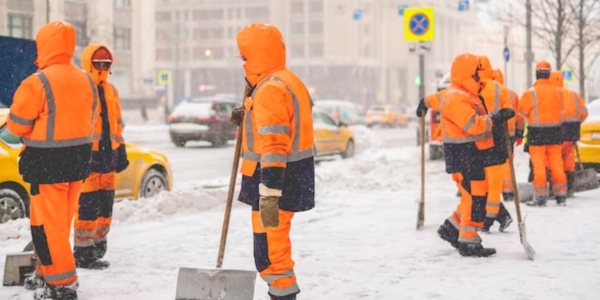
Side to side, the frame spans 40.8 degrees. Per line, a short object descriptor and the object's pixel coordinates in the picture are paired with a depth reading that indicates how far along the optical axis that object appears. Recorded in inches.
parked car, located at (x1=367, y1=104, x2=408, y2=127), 1930.4
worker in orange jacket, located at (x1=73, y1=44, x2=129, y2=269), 263.7
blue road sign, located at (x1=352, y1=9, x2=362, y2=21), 2405.0
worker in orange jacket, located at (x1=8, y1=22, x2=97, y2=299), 218.4
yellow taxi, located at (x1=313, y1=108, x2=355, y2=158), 775.1
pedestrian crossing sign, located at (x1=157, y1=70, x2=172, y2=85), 1777.8
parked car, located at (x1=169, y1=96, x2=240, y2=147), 1021.8
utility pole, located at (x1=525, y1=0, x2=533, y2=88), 787.0
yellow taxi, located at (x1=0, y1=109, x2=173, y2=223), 342.0
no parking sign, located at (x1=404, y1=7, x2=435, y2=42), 615.8
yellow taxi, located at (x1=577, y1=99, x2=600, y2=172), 494.6
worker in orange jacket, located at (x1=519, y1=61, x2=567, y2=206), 404.2
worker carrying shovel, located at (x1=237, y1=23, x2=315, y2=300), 190.2
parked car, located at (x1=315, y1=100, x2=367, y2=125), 1494.8
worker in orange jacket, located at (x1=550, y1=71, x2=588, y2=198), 419.2
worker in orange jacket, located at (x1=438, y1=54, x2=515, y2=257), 289.6
